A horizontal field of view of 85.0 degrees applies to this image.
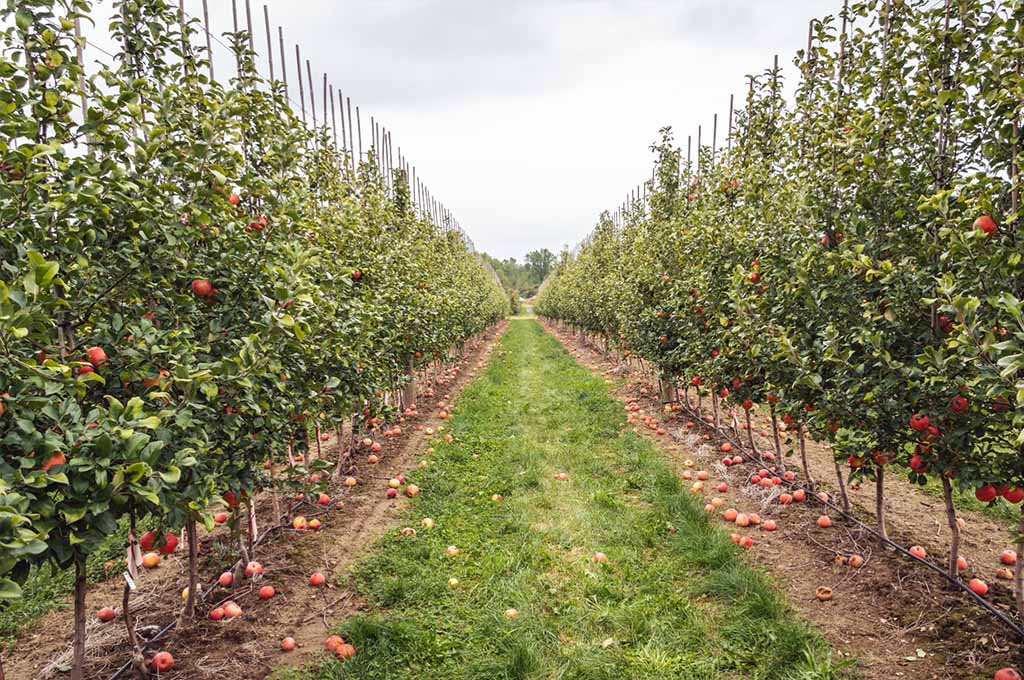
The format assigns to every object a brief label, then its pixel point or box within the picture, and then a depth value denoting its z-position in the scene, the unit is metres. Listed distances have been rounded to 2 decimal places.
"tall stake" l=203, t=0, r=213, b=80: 6.16
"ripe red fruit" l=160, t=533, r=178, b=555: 2.96
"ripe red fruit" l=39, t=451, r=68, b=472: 2.06
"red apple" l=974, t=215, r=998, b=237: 3.02
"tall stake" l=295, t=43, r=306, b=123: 9.25
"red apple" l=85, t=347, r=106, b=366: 2.59
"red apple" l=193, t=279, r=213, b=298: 3.30
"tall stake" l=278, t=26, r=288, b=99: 8.31
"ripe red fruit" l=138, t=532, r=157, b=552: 2.85
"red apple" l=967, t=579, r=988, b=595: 3.81
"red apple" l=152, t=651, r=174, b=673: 3.47
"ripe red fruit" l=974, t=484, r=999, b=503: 3.34
